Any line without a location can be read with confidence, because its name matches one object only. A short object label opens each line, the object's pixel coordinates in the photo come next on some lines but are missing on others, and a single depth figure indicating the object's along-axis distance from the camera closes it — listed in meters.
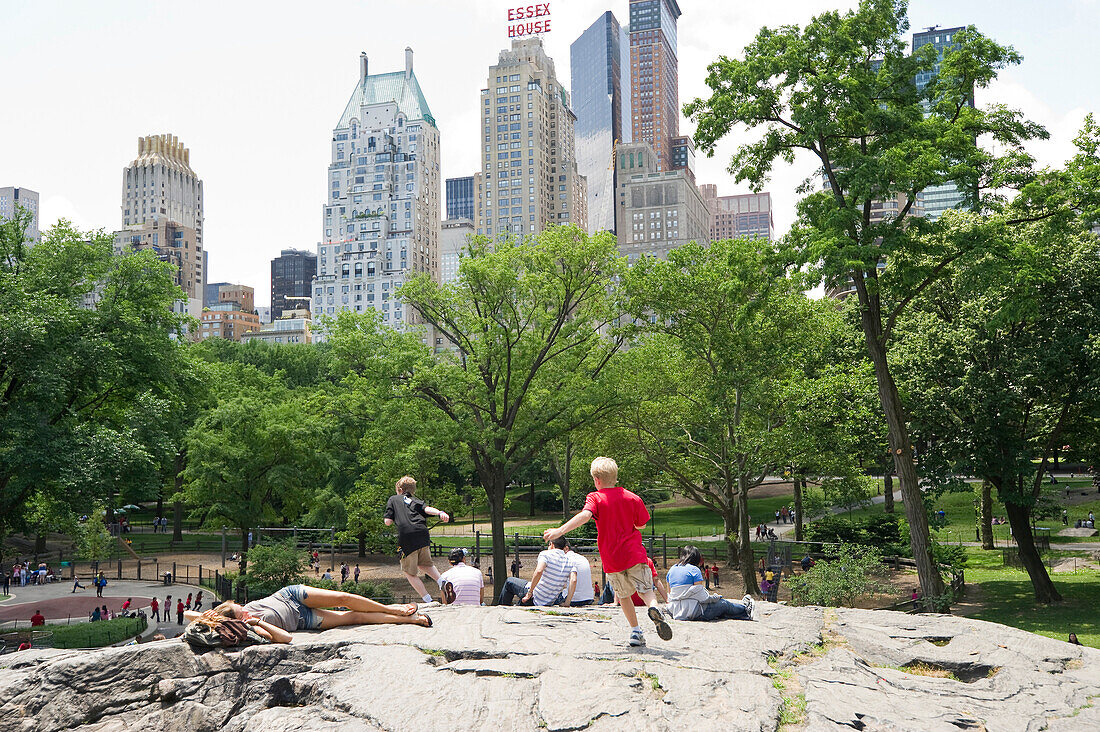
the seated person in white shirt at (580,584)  10.30
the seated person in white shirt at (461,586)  10.23
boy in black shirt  9.73
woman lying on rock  6.87
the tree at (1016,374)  19.45
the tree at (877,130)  17.19
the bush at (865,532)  33.78
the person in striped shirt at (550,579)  10.16
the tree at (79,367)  20.06
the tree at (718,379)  23.84
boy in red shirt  7.05
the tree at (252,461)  40.22
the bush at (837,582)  19.06
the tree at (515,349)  26.58
